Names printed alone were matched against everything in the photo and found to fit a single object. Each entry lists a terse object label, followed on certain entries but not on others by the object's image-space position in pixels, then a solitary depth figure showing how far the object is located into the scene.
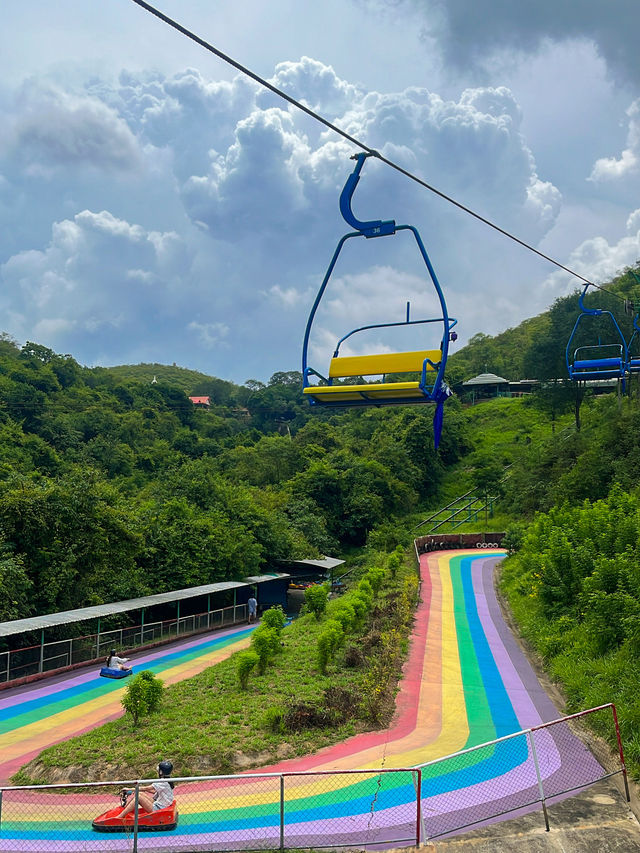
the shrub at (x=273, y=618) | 17.14
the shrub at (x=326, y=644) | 13.46
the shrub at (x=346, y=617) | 16.09
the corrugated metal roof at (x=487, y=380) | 74.44
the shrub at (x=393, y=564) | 26.73
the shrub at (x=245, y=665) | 12.38
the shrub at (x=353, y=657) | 14.20
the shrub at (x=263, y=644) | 13.48
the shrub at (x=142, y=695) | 10.94
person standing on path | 25.20
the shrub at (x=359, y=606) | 17.70
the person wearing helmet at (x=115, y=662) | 16.33
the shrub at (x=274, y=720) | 10.57
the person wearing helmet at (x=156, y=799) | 7.29
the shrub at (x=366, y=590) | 19.22
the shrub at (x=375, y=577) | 22.48
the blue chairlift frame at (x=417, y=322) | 8.07
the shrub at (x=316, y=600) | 20.50
